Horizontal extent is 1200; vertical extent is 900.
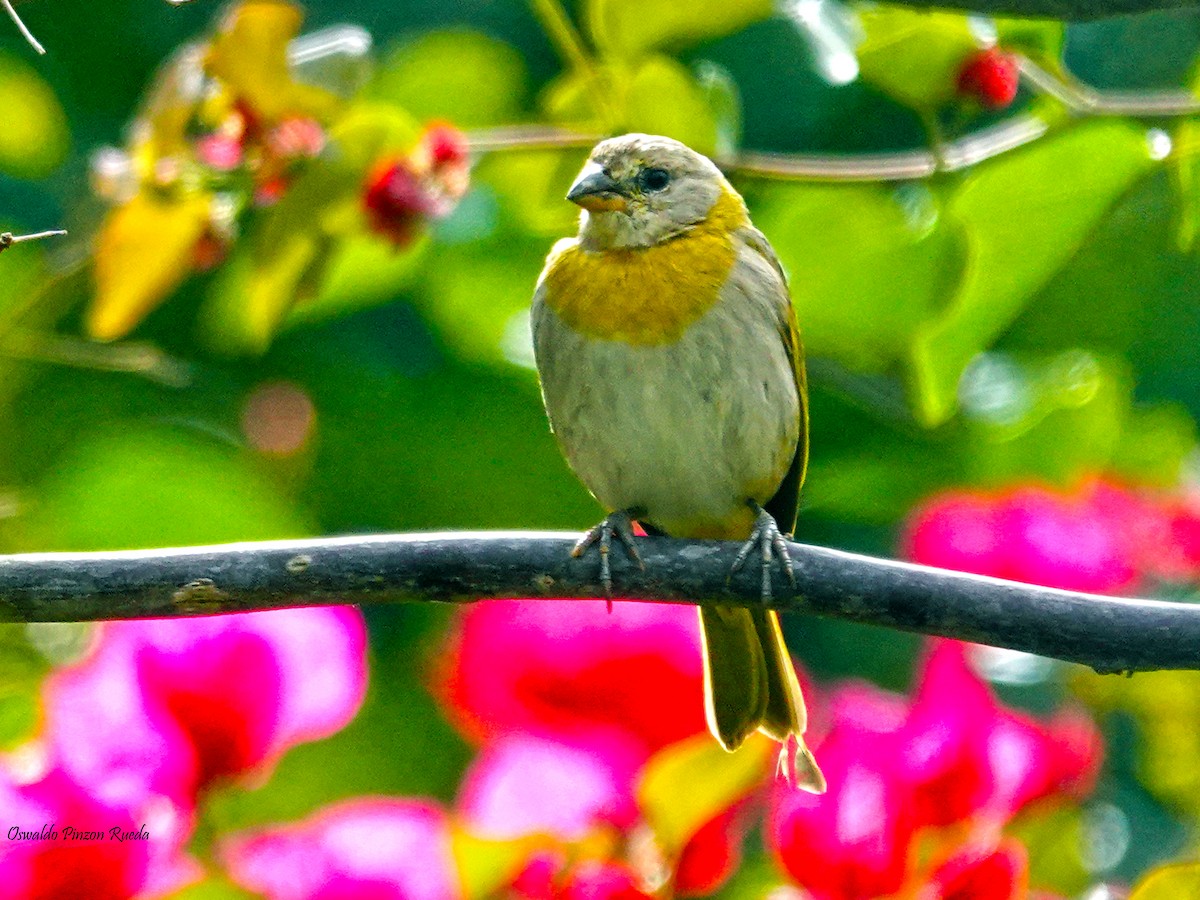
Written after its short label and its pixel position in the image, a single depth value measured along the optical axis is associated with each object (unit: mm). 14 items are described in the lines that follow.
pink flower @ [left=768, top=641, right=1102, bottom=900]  3557
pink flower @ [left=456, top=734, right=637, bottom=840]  3824
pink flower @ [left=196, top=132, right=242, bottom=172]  4613
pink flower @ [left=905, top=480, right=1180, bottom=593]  4844
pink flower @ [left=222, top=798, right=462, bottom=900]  3678
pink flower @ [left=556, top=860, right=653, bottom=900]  3510
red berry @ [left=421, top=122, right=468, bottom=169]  4617
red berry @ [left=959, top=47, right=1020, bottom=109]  4250
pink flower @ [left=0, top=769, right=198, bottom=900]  3549
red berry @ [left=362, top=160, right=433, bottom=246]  4586
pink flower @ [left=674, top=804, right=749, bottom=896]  3766
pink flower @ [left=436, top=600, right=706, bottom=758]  4102
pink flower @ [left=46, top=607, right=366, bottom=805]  3684
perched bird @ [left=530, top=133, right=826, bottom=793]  4793
